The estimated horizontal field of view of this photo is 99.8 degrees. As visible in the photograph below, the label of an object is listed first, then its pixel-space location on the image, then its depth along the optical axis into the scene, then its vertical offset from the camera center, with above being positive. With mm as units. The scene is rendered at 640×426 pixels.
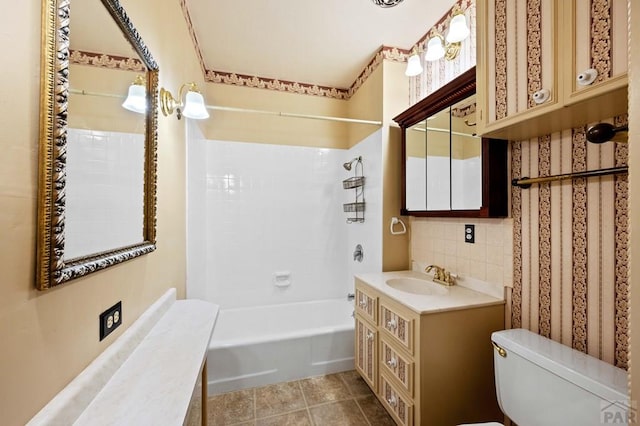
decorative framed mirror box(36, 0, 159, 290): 644 +219
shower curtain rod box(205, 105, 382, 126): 2142 +817
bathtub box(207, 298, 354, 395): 1961 -1105
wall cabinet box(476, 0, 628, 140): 848 +561
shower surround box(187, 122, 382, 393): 2553 -154
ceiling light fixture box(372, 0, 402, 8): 1748 +1385
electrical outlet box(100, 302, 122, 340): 888 -372
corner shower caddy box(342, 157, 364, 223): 2628 +241
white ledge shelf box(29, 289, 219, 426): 698 -532
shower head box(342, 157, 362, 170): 2764 +520
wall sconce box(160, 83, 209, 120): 1567 +638
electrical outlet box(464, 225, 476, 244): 1690 -123
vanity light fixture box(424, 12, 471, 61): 1628 +1118
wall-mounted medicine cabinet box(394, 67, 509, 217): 1474 +352
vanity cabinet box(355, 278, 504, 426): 1379 -802
